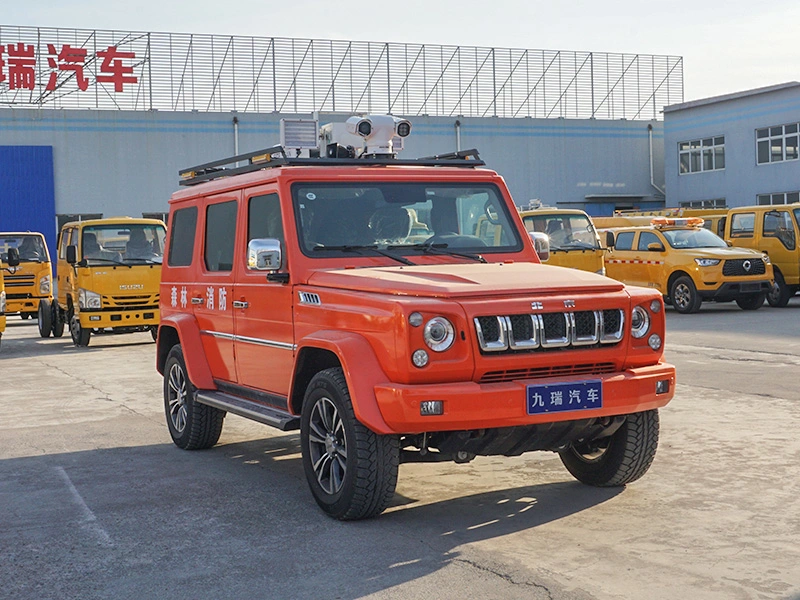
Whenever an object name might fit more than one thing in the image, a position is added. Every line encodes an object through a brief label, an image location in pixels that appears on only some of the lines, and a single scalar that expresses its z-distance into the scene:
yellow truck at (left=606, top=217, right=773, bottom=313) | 21.28
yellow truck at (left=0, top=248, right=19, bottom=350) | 17.05
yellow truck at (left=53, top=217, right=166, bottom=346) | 18.03
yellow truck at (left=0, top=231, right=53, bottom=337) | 23.02
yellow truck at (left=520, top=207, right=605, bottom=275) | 20.31
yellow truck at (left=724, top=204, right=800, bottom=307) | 22.69
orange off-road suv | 5.73
